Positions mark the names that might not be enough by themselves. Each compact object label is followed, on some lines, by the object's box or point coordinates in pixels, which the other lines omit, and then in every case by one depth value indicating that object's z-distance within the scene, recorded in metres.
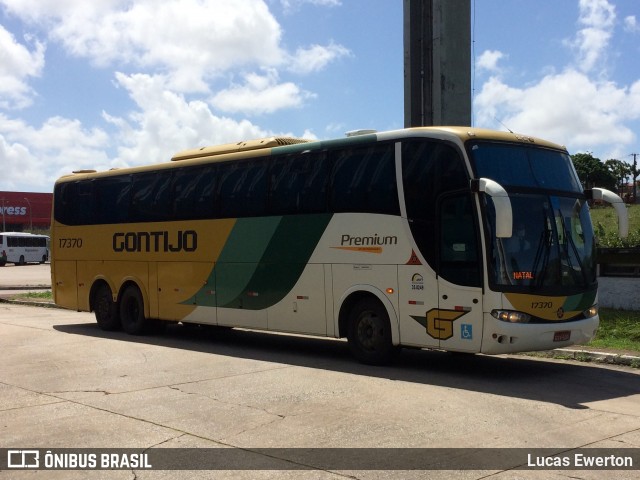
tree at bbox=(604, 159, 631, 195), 119.20
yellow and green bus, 10.15
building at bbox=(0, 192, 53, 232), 92.19
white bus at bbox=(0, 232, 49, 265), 61.38
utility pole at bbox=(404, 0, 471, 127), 27.88
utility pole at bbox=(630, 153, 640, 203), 122.50
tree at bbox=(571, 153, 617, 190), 110.44
